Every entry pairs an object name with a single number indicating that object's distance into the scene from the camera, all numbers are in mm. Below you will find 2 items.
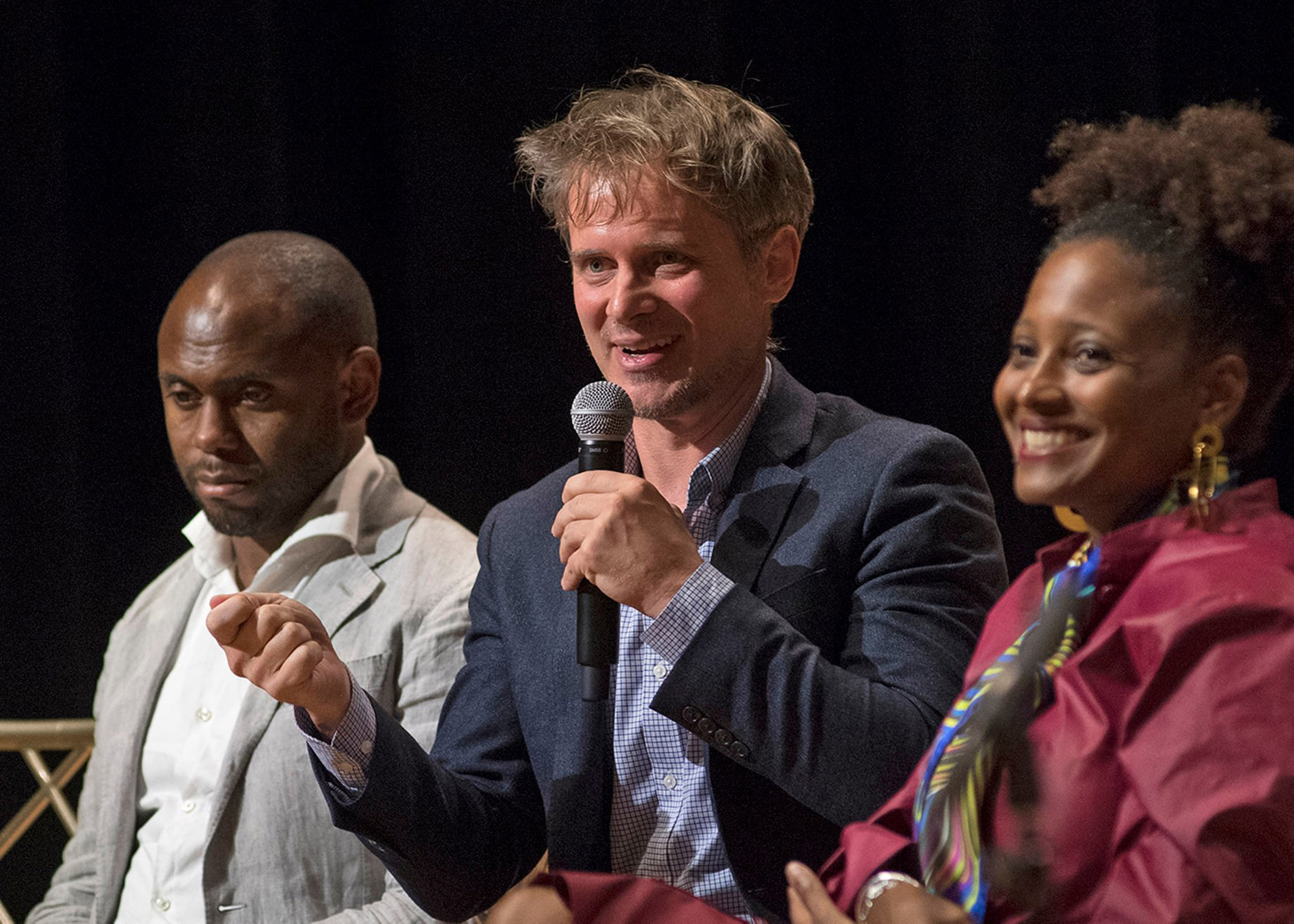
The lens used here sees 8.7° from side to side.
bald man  6842
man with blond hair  6470
